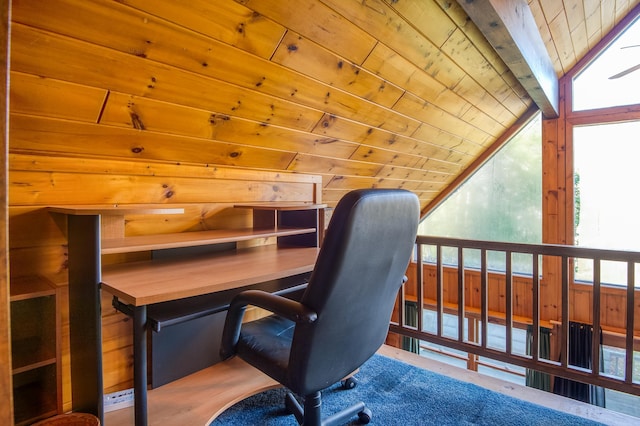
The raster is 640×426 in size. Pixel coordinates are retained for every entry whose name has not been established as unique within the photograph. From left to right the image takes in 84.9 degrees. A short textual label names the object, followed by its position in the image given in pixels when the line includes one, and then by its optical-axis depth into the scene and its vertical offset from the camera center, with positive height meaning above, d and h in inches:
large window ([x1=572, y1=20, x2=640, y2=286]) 132.0 +20.4
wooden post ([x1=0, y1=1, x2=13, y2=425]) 24.3 -2.4
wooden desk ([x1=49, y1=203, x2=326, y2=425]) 46.5 -10.5
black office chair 37.9 -11.3
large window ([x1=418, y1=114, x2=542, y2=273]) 151.7 +4.0
